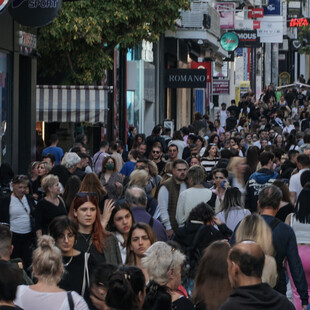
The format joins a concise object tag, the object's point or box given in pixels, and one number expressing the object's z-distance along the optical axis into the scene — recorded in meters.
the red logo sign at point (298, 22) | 83.00
